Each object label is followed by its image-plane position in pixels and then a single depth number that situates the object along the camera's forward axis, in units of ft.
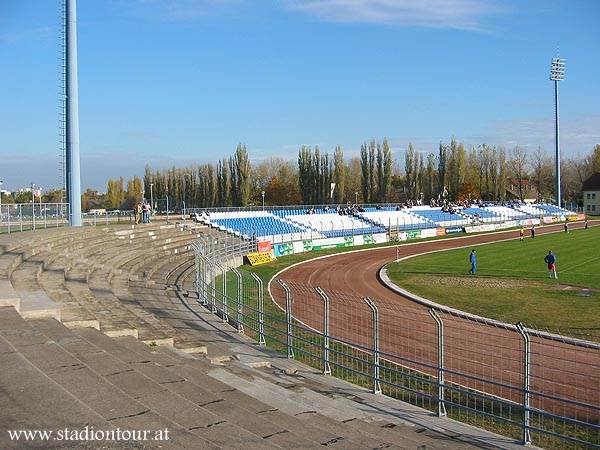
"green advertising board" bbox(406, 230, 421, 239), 183.11
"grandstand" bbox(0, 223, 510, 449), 18.97
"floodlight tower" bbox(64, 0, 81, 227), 85.25
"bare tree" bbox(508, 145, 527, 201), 403.34
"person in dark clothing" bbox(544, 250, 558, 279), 93.20
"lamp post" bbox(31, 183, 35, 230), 87.16
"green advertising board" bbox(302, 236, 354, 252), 148.15
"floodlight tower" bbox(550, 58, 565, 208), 264.72
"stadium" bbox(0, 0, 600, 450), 20.40
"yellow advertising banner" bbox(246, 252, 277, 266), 119.24
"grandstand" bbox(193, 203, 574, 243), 148.05
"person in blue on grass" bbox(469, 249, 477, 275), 100.58
